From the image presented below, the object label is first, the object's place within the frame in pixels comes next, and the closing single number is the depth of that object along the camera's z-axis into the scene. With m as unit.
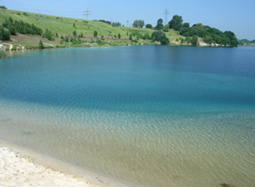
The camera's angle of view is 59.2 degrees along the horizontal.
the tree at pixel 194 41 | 134.38
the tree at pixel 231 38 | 151.45
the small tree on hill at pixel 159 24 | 186.45
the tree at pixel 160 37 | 130.50
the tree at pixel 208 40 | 141.50
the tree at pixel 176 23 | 175.55
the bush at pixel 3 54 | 40.85
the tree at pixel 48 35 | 72.26
